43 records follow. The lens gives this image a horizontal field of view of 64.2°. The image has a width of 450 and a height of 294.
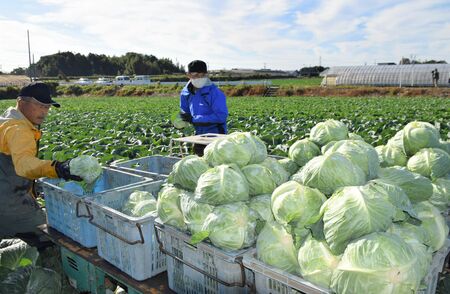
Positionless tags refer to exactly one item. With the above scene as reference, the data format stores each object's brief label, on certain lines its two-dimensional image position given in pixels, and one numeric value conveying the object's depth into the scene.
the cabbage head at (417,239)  1.70
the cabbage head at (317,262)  1.78
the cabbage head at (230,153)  2.65
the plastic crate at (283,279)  1.78
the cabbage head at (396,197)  1.86
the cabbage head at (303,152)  3.17
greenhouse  45.06
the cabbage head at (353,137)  3.44
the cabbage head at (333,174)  2.10
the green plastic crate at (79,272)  3.26
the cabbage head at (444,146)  3.47
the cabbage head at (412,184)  2.36
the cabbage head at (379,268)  1.52
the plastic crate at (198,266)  2.11
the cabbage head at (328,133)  3.28
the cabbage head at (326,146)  3.04
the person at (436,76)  41.28
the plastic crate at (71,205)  3.40
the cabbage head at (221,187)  2.30
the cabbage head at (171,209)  2.56
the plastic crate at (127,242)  2.74
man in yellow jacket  3.53
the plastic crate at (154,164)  4.95
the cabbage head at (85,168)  3.76
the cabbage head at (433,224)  2.20
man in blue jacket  5.27
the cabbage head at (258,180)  2.56
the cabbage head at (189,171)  2.65
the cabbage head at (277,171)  2.75
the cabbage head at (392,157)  3.37
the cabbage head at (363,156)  2.38
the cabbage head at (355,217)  1.71
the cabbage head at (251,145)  2.72
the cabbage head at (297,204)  2.04
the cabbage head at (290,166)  3.19
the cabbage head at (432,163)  3.11
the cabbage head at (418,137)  3.36
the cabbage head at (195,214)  2.34
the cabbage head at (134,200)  3.36
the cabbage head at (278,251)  2.01
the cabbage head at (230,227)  2.15
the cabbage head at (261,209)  2.33
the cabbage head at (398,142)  3.50
